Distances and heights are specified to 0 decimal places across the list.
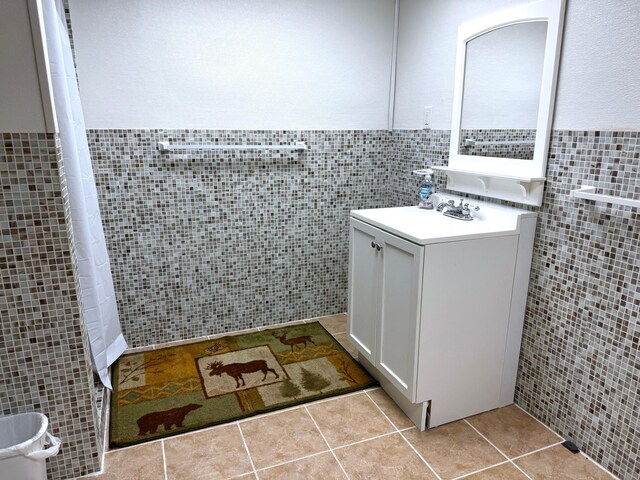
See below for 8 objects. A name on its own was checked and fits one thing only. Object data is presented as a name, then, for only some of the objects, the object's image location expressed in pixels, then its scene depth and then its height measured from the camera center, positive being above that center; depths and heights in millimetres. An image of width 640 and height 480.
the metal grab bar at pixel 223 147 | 2518 -96
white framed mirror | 1896 +133
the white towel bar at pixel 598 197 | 1509 -235
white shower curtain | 1891 -331
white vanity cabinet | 1887 -762
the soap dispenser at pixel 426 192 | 2498 -337
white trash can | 1417 -1031
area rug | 2088 -1297
